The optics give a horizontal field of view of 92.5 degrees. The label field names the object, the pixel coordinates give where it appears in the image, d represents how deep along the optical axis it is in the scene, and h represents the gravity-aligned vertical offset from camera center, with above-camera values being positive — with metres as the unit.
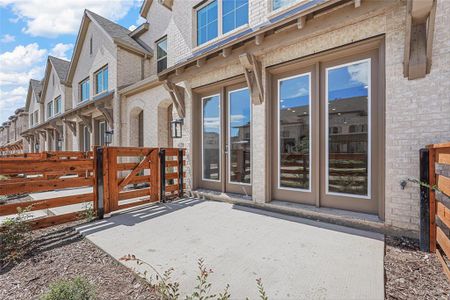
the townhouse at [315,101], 2.92 +0.86
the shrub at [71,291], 1.82 -1.24
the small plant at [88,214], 3.95 -1.20
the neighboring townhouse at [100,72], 9.33 +3.76
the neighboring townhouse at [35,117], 19.20 +3.18
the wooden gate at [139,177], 4.25 -0.64
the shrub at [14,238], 2.70 -1.24
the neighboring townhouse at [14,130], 26.54 +2.76
